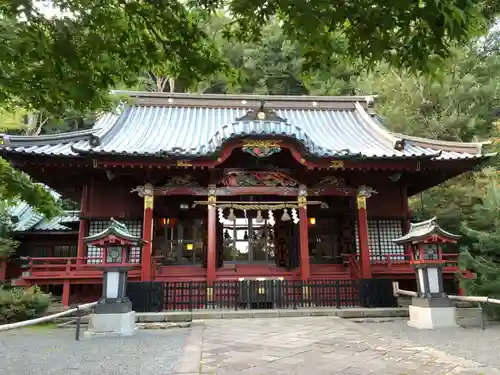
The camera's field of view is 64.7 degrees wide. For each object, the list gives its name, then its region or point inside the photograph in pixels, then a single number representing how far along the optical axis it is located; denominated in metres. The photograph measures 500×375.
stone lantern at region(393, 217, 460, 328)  8.45
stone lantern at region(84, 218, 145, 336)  7.95
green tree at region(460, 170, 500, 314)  8.46
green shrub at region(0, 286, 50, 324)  9.71
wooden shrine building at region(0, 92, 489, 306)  11.45
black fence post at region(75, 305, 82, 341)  7.56
